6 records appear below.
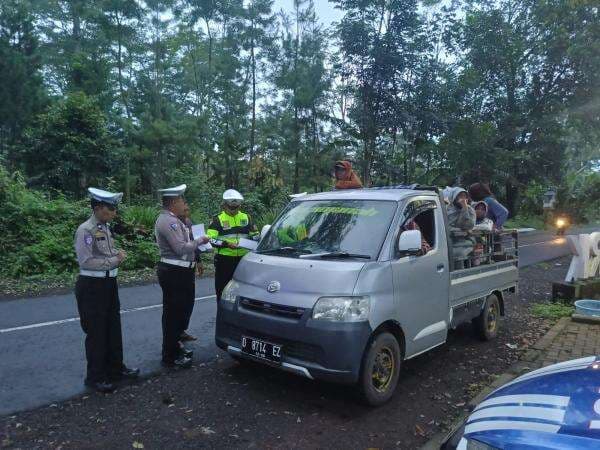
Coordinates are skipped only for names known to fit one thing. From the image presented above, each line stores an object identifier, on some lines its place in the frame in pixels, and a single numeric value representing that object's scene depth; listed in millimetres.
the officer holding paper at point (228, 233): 6148
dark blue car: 2049
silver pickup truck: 4039
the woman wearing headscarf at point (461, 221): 5832
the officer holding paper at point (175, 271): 5059
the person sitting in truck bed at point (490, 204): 7590
